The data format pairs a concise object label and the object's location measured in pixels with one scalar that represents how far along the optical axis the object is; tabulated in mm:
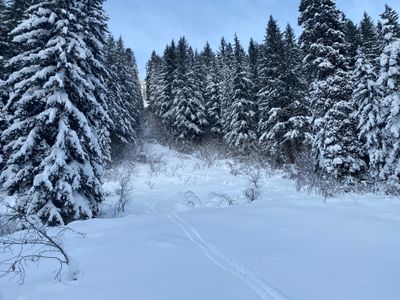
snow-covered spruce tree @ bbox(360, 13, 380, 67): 27945
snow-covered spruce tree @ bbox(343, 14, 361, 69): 24425
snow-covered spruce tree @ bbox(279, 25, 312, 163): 24047
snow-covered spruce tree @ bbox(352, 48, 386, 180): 15367
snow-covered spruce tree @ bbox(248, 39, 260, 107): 38238
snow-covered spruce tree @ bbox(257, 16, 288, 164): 25734
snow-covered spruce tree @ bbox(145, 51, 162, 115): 46225
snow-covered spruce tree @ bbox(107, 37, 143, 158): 29438
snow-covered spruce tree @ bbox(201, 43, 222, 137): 41666
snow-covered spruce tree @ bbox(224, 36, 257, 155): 32031
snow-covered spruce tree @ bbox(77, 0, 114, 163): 12773
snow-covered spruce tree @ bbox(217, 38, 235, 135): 37000
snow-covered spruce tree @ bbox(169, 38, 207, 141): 37344
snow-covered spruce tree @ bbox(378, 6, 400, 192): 14492
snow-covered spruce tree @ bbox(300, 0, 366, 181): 16422
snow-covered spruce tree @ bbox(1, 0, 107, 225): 10633
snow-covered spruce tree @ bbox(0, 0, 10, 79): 19422
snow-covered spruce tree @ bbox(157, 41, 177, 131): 40294
